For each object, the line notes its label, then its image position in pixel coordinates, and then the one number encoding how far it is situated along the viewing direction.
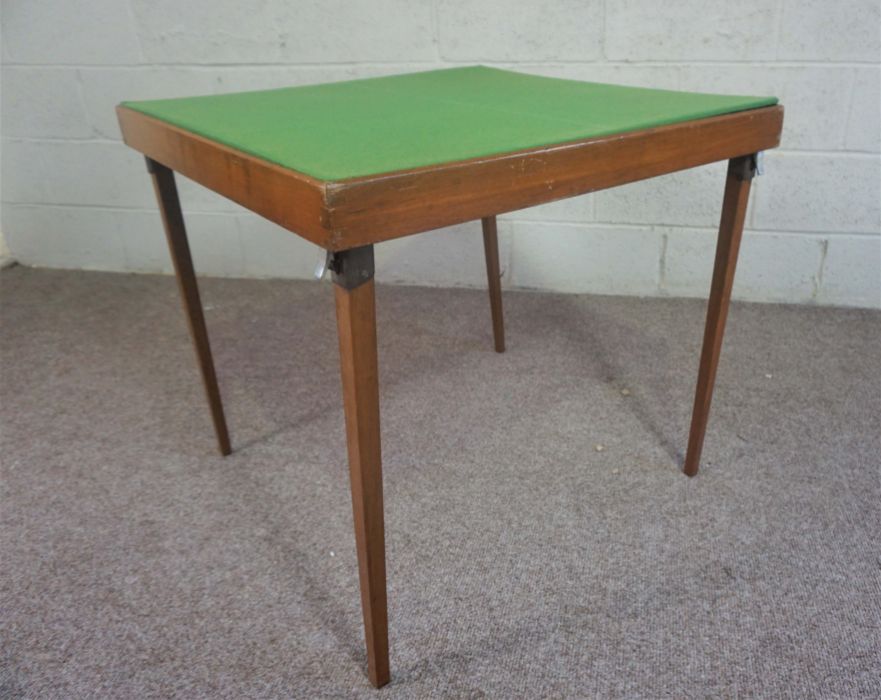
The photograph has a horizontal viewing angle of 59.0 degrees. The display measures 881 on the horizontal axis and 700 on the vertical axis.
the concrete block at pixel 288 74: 1.55
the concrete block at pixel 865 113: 1.38
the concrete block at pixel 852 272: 1.50
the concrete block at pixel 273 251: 1.76
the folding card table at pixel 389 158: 0.57
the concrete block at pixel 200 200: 1.75
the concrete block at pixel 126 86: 1.65
